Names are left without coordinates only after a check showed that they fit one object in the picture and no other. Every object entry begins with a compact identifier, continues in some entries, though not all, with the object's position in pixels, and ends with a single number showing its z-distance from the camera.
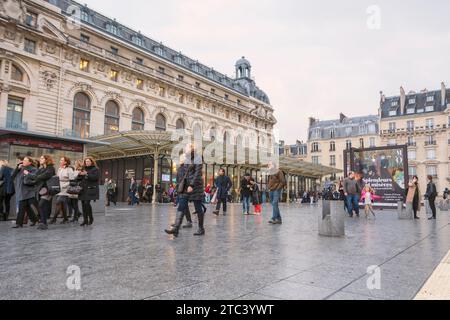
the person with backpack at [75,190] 8.05
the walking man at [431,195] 11.41
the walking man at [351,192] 11.84
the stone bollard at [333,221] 6.26
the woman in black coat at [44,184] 7.34
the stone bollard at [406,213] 11.09
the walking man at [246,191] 12.70
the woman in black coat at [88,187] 7.95
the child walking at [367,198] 11.57
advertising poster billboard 15.27
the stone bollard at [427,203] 12.77
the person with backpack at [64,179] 8.33
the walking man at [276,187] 8.85
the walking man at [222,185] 12.27
